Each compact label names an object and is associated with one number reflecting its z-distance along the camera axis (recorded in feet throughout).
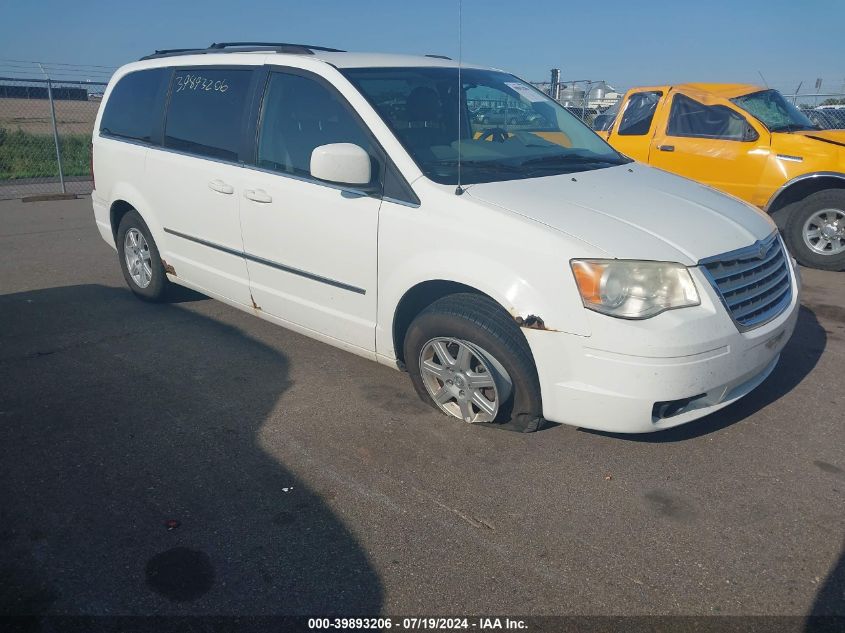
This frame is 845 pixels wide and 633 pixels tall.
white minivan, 9.91
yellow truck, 22.16
